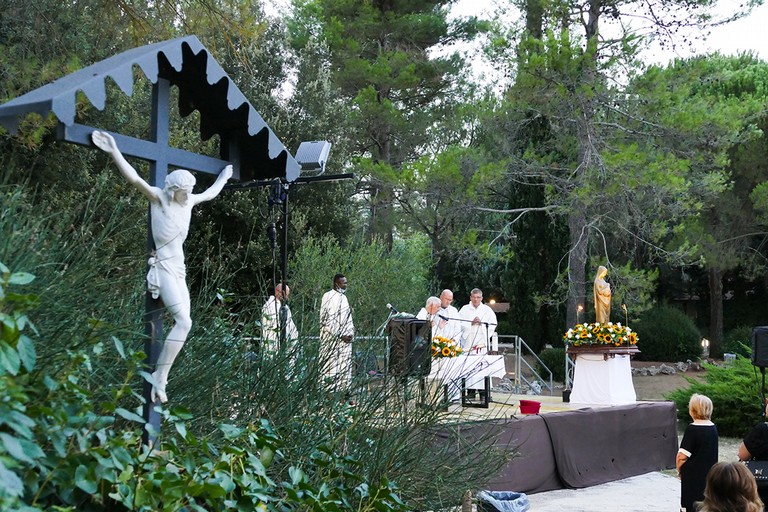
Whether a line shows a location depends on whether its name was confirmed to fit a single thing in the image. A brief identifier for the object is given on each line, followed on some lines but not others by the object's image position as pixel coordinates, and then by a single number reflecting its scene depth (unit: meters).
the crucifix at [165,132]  2.57
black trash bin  5.11
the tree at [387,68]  20.71
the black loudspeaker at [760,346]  7.25
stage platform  8.20
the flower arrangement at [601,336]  11.12
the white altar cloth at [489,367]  9.10
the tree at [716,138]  15.83
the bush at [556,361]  19.61
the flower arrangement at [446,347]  8.95
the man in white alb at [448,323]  10.46
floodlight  6.30
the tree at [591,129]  15.73
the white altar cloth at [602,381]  10.98
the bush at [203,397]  2.12
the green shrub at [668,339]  23.03
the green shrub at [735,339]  22.67
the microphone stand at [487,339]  10.38
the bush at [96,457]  1.82
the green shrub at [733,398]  12.19
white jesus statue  2.74
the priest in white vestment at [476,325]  11.12
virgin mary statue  11.75
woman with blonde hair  5.71
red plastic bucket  8.66
